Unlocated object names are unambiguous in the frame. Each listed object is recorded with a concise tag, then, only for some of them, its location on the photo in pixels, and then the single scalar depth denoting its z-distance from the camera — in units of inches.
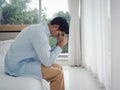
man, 88.9
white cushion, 147.0
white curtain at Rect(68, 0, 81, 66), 205.8
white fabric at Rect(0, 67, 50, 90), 73.7
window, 213.9
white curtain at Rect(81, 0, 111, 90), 124.8
